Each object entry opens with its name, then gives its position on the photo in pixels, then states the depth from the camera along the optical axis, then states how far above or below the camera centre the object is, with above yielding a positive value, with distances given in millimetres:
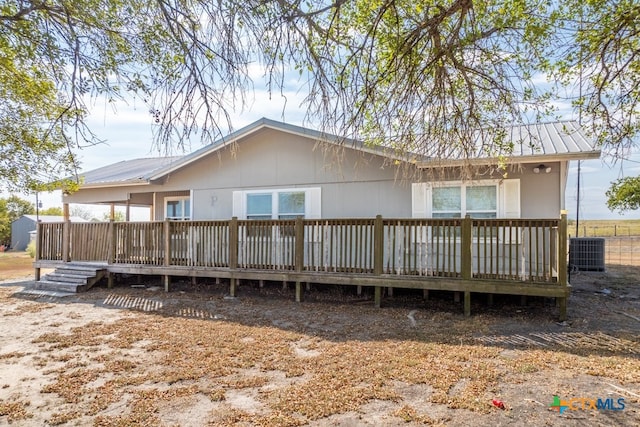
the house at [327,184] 8289 +801
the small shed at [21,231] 37656 -1436
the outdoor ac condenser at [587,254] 13711 -1270
